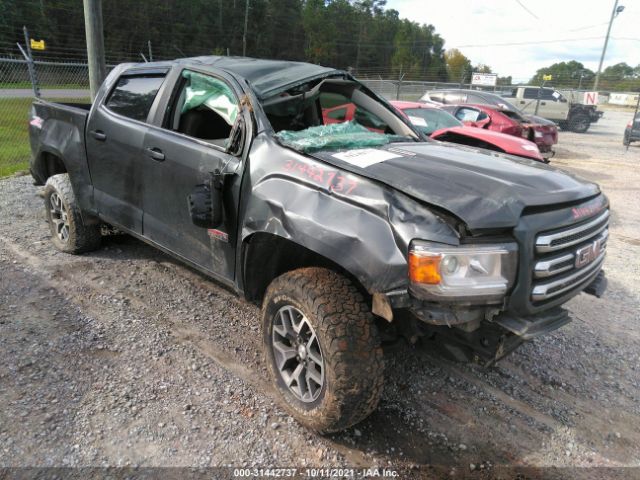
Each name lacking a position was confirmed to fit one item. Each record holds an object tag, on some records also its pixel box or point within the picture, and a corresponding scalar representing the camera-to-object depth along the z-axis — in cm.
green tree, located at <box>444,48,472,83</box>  8448
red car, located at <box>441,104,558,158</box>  1144
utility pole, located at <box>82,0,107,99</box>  680
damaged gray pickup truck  218
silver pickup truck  2131
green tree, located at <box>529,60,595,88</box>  3484
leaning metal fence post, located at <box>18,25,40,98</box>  966
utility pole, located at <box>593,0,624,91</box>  3372
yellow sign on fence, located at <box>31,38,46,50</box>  1248
